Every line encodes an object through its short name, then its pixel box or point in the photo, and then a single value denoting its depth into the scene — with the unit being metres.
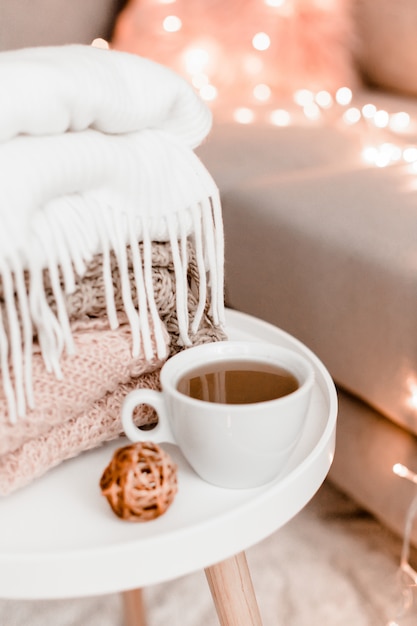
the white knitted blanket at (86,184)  0.39
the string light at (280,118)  1.12
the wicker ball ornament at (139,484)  0.38
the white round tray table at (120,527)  0.35
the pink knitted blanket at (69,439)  0.41
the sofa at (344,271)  0.69
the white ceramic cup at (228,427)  0.39
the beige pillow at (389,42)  1.16
